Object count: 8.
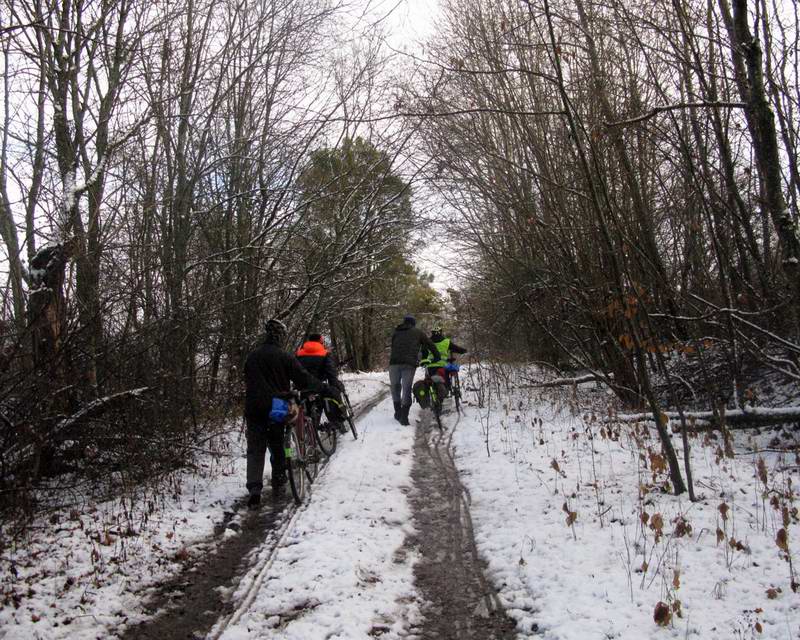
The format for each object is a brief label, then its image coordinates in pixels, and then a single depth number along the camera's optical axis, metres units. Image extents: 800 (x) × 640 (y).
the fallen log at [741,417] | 8.04
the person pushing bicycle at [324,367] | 10.05
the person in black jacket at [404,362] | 11.73
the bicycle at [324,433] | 8.99
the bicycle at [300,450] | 6.75
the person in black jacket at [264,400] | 6.91
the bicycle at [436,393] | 11.35
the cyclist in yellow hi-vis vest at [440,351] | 12.34
